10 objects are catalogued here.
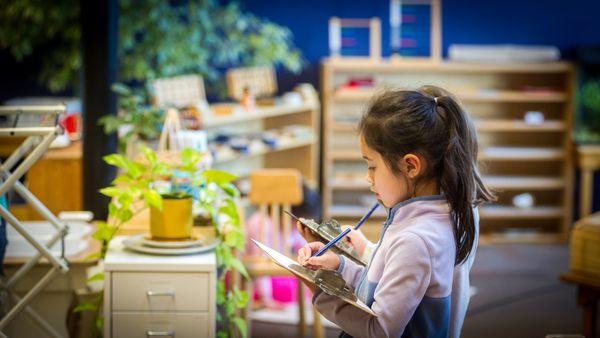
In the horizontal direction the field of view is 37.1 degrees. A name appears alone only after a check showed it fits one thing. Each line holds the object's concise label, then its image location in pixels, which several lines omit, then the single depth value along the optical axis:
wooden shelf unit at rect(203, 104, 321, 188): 6.60
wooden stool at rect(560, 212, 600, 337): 3.69
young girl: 1.97
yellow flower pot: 3.04
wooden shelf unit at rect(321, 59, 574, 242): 7.93
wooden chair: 4.61
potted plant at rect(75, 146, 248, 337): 2.99
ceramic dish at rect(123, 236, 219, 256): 2.98
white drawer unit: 2.89
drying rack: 2.63
